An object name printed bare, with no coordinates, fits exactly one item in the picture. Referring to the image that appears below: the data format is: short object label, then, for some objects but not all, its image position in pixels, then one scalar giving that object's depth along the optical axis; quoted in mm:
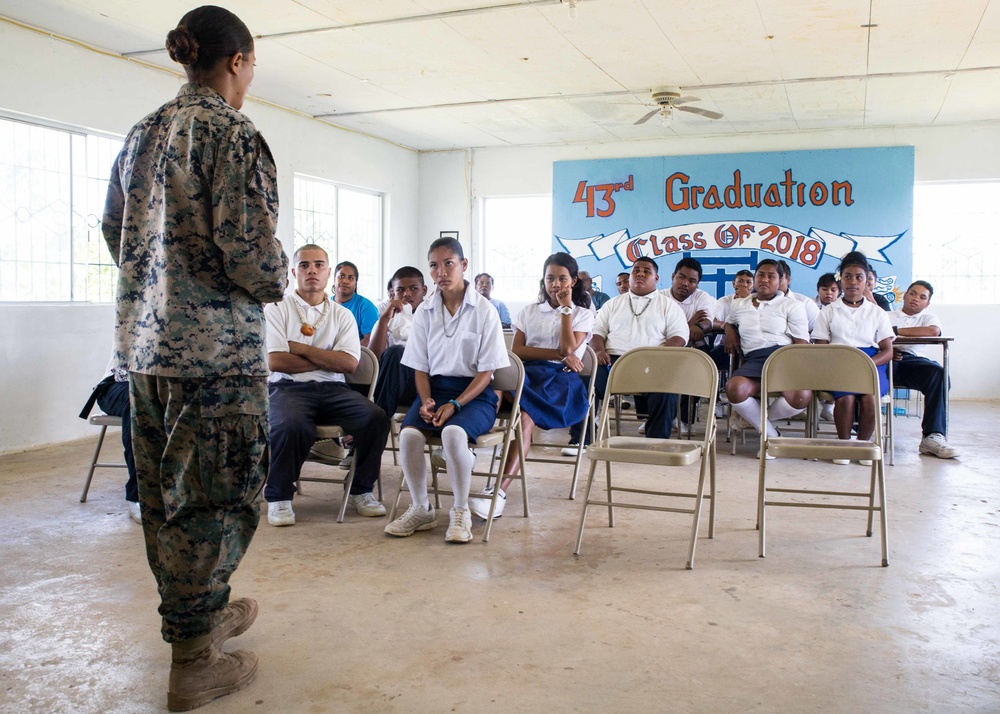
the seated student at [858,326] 5789
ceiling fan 7645
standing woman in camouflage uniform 1925
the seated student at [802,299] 6559
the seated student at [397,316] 4523
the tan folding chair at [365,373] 4215
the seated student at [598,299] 8814
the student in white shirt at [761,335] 5758
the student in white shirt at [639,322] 6020
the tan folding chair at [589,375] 4449
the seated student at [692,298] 6895
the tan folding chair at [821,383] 3428
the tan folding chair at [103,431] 4090
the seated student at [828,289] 6758
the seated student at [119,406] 3879
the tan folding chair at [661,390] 3318
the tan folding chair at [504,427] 3697
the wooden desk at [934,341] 5832
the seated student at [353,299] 5719
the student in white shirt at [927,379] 5820
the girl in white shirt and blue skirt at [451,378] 3645
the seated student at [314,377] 3896
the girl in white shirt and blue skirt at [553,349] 4379
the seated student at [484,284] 9336
